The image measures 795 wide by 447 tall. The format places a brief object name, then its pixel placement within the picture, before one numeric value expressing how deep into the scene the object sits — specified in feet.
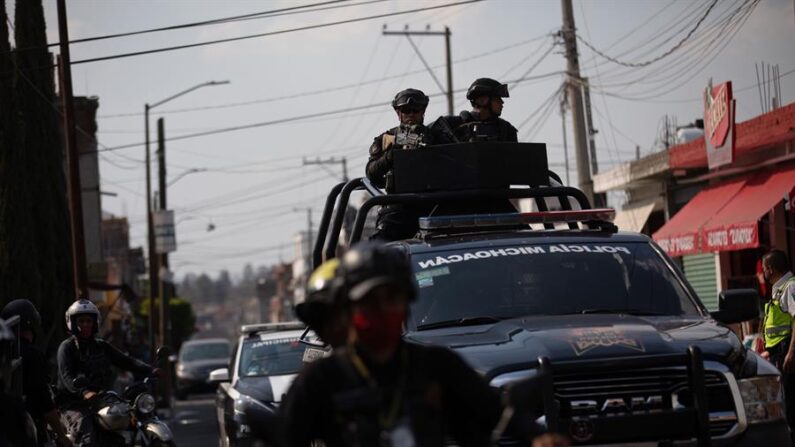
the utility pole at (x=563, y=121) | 119.42
